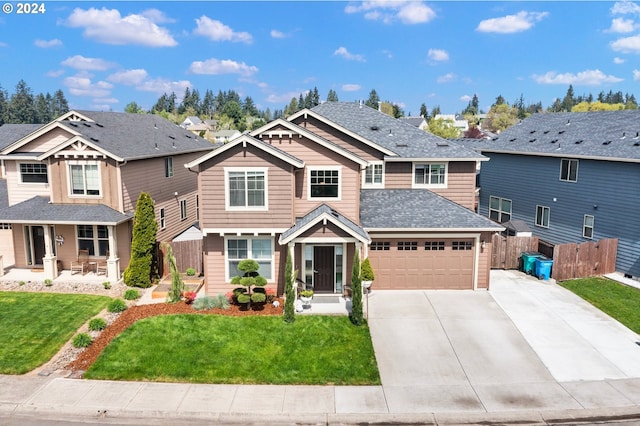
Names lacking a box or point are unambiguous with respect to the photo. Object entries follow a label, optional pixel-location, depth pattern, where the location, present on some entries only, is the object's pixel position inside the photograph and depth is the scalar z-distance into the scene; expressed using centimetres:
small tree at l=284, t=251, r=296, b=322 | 1551
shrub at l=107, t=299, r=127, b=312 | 1680
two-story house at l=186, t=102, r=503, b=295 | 1705
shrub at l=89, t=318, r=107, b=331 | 1532
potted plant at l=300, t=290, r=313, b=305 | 1658
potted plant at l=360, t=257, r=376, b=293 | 1733
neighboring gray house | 2147
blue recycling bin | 2050
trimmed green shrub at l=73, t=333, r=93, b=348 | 1417
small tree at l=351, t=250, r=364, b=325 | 1531
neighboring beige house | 2005
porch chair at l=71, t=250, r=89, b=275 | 2082
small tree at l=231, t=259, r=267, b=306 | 1620
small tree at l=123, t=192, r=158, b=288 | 1939
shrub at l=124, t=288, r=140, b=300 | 1795
